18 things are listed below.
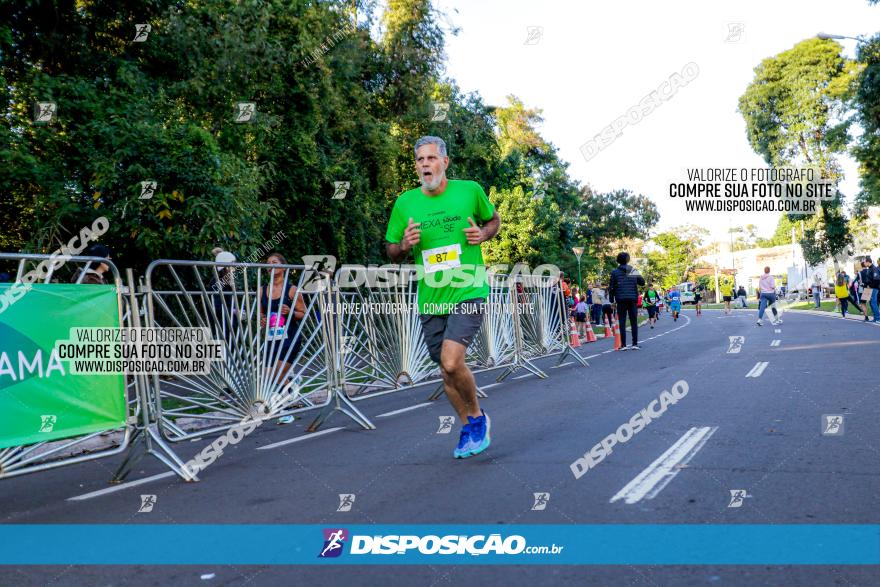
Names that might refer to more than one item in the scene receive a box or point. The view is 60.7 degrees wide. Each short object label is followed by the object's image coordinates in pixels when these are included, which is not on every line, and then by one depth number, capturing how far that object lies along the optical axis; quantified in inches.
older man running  222.5
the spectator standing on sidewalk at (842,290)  997.8
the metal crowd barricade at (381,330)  324.5
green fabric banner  189.8
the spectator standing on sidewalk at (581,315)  927.6
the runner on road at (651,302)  1106.1
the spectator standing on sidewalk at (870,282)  852.6
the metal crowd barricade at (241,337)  246.1
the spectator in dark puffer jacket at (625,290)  651.5
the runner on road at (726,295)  1509.6
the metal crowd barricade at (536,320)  462.6
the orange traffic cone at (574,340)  723.2
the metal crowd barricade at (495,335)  433.3
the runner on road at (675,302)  1291.0
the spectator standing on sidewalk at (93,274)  222.8
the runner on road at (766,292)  912.3
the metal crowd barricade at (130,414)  206.5
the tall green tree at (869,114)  1052.5
